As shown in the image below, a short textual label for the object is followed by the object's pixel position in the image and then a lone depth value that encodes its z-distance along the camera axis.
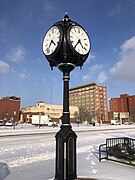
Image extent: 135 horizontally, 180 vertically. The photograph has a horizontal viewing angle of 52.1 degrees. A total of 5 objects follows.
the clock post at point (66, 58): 2.93
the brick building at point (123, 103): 80.52
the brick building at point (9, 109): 57.03
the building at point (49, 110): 69.73
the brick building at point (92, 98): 80.86
